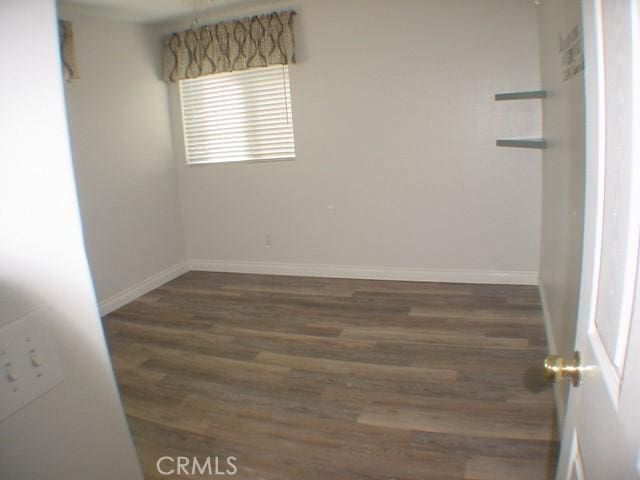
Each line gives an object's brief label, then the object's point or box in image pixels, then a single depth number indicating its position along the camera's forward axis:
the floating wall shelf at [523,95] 2.73
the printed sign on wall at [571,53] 1.60
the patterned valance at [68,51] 3.13
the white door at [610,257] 0.50
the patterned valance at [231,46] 3.79
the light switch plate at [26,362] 0.59
